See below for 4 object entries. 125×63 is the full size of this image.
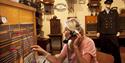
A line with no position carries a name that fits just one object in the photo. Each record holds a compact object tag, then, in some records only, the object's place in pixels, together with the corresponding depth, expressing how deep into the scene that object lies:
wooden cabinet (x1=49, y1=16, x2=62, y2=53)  3.15
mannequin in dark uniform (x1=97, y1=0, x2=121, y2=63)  2.78
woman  1.13
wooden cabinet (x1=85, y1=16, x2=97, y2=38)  3.10
